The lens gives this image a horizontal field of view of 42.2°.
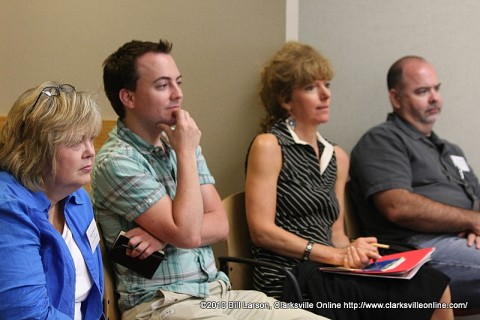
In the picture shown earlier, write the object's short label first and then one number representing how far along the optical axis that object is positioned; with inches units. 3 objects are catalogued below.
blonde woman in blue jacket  61.3
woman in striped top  100.4
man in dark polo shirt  117.7
